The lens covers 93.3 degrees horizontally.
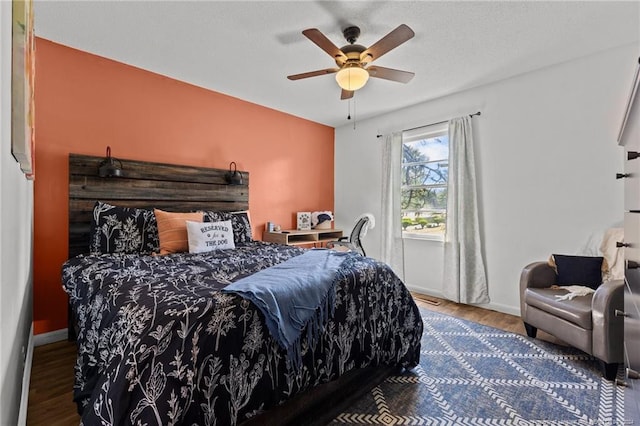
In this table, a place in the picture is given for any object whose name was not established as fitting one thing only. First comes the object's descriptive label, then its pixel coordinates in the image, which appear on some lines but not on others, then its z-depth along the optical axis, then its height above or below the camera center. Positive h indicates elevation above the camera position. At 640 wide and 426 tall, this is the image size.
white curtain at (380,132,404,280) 4.16 +0.05
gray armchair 1.88 -0.72
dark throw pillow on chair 2.40 -0.47
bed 1.05 -0.54
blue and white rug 1.61 -1.09
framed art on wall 0.93 +0.42
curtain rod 3.38 +1.10
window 3.82 +0.40
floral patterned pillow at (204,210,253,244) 2.96 -0.13
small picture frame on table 4.43 -0.16
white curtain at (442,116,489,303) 3.37 -0.20
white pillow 2.55 -0.23
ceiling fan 1.99 +1.12
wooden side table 3.85 -0.35
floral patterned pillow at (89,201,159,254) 2.45 -0.18
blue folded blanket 1.31 -0.41
